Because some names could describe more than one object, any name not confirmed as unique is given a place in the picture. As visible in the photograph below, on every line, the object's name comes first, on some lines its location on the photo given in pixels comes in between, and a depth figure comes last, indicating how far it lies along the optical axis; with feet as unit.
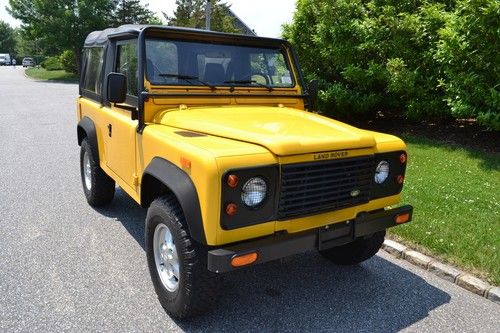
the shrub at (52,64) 157.99
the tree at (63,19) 104.99
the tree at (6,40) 289.33
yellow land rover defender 8.61
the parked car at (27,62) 199.82
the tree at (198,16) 77.70
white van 222.89
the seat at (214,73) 13.00
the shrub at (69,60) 125.12
